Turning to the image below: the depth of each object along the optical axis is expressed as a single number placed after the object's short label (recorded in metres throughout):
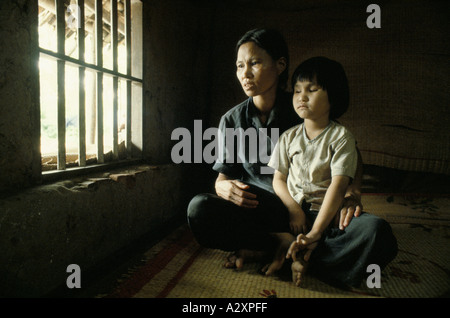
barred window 1.47
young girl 1.30
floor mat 1.32
